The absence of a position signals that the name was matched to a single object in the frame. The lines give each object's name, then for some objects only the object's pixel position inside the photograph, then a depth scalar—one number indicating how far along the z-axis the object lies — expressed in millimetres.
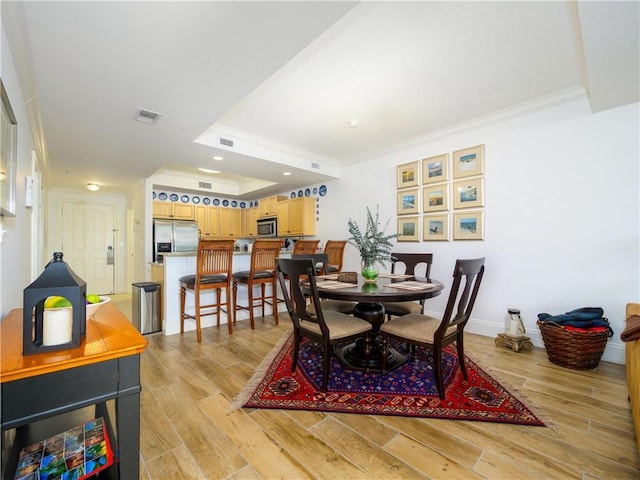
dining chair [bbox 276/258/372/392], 1953
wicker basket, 2311
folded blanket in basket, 2398
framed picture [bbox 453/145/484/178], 3264
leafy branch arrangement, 2393
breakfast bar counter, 3416
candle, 917
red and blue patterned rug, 1768
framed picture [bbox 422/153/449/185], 3543
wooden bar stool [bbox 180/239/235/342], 3117
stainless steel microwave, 5875
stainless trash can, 3414
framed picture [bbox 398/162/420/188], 3832
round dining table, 1924
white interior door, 6273
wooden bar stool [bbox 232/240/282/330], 3475
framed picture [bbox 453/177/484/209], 3264
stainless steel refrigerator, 5184
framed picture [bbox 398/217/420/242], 3838
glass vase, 2438
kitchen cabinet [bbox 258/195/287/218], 5863
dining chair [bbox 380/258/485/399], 1856
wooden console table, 791
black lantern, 886
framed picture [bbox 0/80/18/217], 1272
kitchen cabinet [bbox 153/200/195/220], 5699
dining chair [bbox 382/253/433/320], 2613
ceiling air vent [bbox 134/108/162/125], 2502
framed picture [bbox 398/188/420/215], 3826
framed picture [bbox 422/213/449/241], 3551
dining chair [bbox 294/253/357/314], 2666
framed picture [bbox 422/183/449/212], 3535
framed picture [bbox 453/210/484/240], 3273
